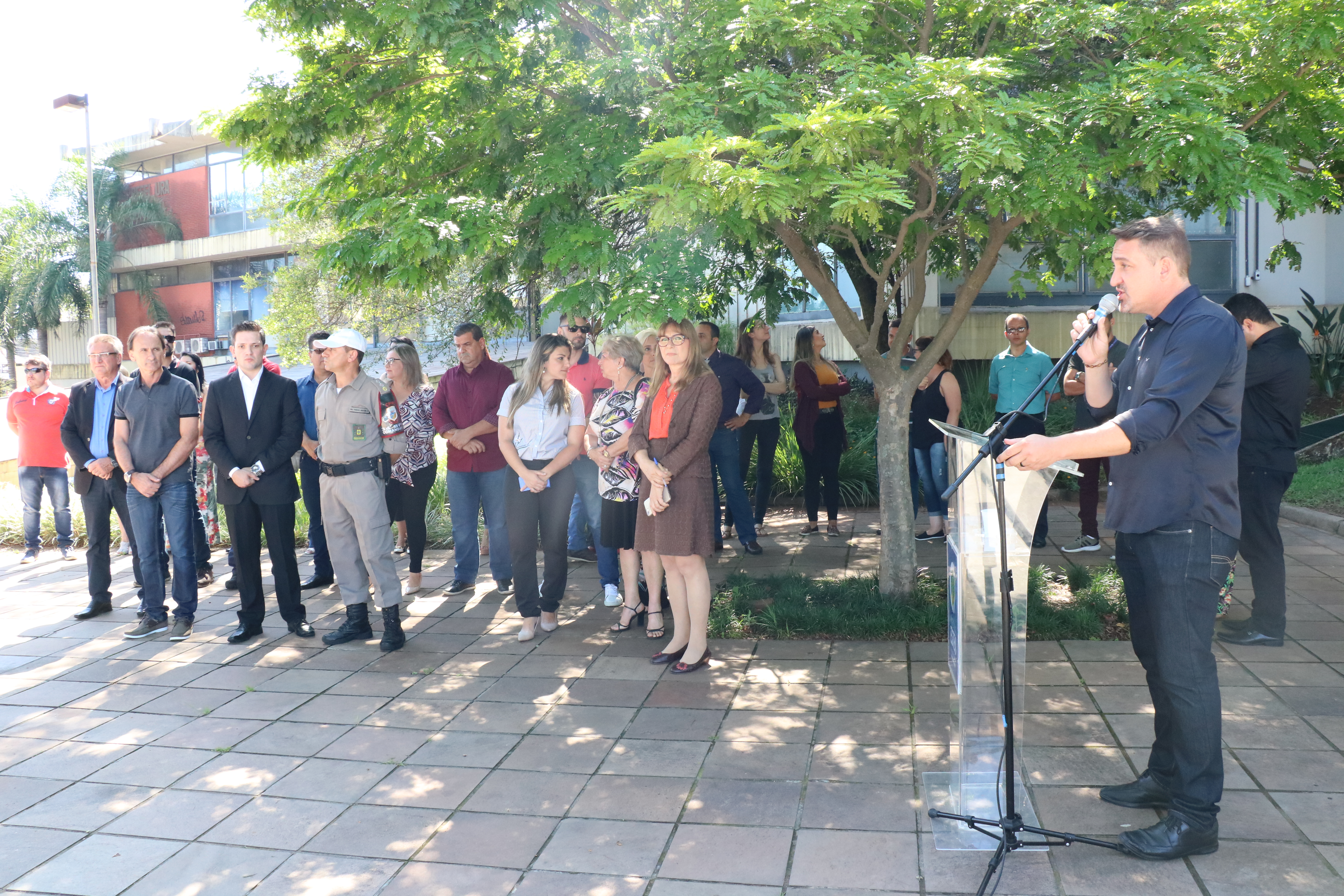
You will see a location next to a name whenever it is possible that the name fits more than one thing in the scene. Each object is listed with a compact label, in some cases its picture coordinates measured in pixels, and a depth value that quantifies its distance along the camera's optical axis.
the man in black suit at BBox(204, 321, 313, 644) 6.68
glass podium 3.54
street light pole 21.48
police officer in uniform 6.48
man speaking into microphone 3.40
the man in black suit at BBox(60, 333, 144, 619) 7.27
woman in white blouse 6.52
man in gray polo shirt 6.92
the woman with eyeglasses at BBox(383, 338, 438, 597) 7.81
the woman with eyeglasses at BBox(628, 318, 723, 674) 5.67
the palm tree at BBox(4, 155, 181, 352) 40.91
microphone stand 3.29
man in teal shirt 8.30
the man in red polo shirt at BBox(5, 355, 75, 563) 9.76
